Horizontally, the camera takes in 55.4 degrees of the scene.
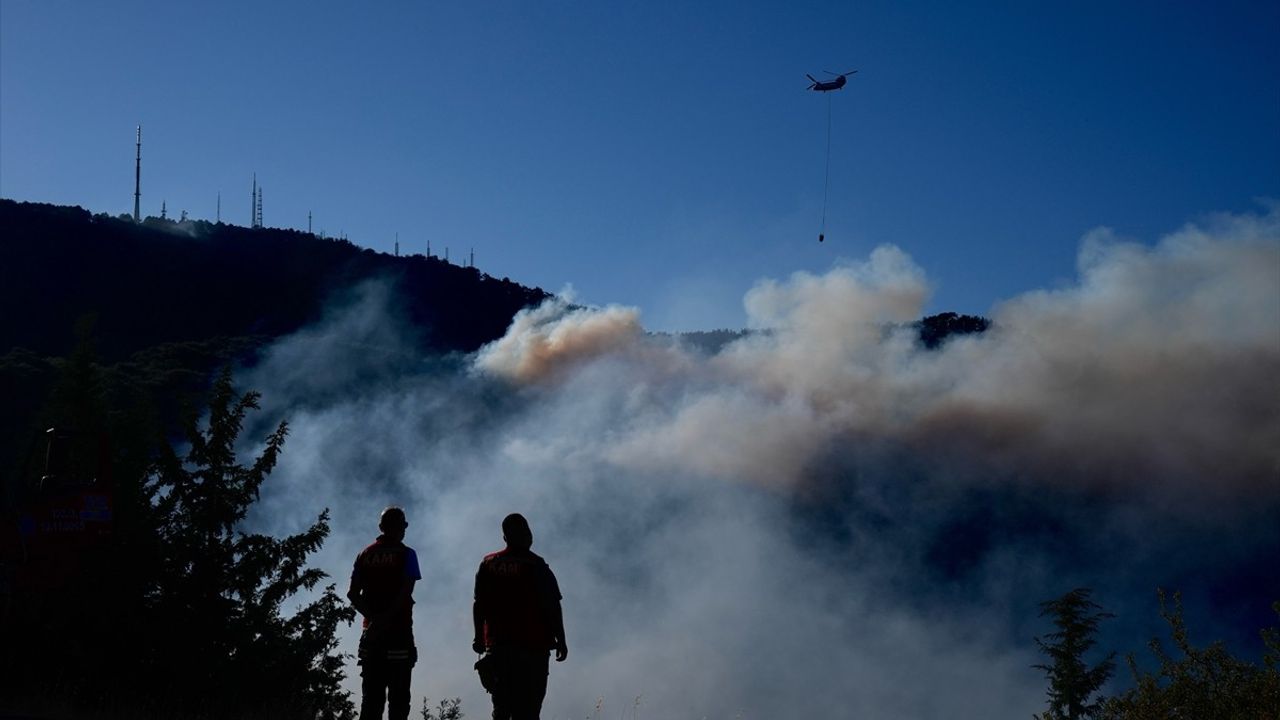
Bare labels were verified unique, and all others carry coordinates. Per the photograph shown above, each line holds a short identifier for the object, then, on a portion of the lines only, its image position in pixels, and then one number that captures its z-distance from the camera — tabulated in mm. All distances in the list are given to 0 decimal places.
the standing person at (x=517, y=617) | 10867
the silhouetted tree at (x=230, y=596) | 19422
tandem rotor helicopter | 54938
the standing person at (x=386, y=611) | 11359
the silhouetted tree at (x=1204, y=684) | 17094
